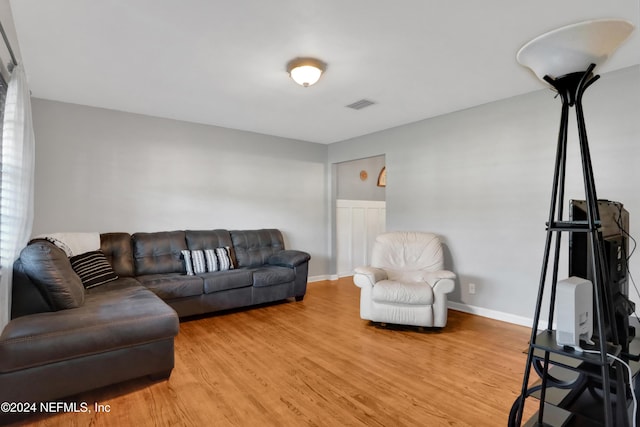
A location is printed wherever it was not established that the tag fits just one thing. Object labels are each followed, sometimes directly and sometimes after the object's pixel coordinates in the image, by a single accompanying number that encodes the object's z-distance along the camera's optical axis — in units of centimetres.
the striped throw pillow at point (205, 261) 383
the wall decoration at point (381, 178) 661
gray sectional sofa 180
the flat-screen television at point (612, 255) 123
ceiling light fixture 255
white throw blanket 308
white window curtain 200
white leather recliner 309
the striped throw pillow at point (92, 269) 301
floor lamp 99
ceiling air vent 352
